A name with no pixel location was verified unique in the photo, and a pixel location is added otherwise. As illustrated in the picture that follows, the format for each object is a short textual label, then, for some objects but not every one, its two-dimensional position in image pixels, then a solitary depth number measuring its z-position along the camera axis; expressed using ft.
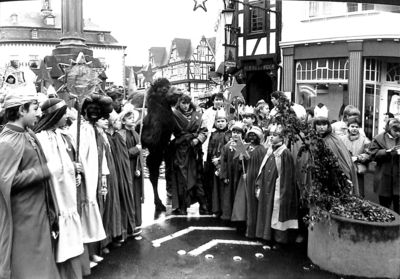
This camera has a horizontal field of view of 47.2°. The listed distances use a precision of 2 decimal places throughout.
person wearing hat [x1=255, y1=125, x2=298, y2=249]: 19.89
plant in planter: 16.55
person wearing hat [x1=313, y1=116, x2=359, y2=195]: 19.72
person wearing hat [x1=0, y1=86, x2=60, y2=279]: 12.07
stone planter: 16.49
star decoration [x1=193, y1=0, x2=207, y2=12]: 37.09
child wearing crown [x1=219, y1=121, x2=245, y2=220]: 23.18
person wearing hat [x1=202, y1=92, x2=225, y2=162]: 26.61
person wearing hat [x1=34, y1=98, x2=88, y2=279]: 13.73
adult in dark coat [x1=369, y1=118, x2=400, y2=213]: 22.71
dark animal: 25.94
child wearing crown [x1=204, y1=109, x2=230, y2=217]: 24.72
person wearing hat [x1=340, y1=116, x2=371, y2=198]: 23.44
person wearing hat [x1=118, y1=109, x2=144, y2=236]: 21.71
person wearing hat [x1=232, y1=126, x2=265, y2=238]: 21.57
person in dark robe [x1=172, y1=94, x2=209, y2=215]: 25.70
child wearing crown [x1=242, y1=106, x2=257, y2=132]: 24.89
